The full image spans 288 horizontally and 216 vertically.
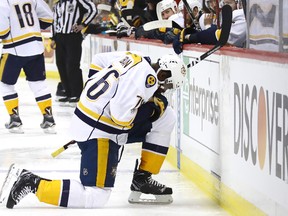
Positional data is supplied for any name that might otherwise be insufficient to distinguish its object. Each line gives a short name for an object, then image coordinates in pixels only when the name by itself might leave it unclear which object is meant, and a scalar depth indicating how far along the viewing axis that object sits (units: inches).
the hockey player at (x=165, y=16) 503.9
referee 779.7
